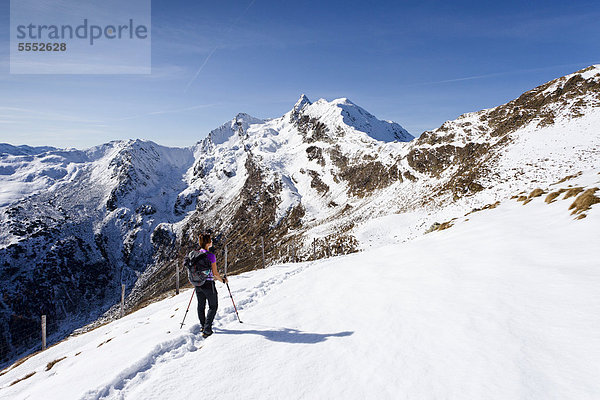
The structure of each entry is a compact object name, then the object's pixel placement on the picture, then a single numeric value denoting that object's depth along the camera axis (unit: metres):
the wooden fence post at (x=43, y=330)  14.98
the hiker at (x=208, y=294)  6.92
